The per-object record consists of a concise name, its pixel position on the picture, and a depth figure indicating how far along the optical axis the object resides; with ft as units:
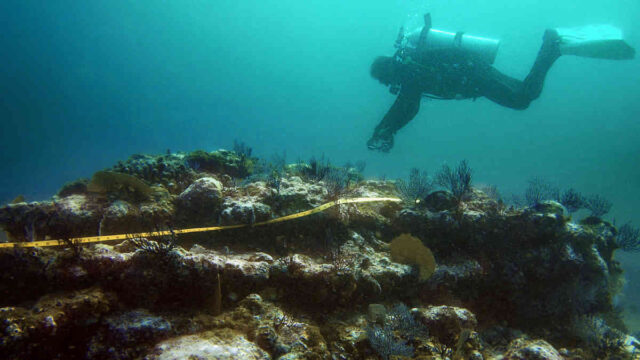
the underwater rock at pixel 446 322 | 11.58
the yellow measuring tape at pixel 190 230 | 9.81
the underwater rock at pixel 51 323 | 7.10
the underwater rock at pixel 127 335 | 7.75
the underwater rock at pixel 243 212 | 13.24
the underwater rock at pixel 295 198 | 14.85
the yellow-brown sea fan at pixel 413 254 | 14.12
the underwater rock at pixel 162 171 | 17.65
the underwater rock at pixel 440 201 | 17.24
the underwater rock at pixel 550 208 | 16.99
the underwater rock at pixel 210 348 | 7.54
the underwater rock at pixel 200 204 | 14.17
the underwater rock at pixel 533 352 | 10.06
